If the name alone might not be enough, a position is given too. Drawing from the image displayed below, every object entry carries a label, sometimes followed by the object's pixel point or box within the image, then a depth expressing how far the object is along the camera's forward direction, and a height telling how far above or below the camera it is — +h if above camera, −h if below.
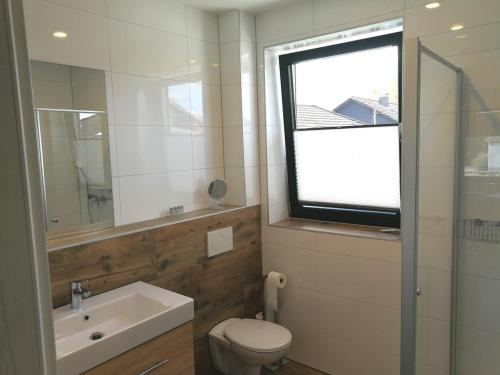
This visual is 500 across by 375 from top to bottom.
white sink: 1.43 -0.77
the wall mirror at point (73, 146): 1.85 +0.04
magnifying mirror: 2.60 -0.29
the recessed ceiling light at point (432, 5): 1.98 +0.70
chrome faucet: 1.77 -0.66
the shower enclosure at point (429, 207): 1.26 -0.26
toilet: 2.21 -1.19
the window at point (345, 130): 2.46 +0.09
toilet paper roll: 2.68 -1.01
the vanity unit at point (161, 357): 1.55 -0.91
